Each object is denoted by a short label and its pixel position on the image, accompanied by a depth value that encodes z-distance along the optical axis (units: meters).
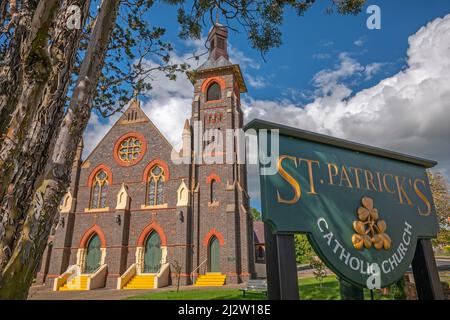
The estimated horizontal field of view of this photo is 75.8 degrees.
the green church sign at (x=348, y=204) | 2.36
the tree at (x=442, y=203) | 19.52
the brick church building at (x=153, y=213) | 18.03
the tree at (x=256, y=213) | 56.25
